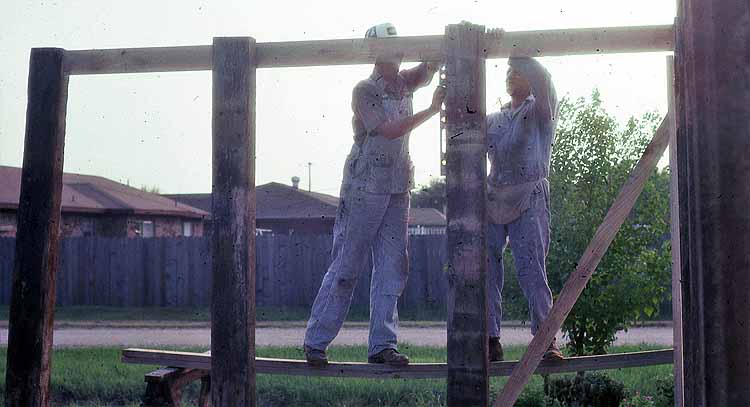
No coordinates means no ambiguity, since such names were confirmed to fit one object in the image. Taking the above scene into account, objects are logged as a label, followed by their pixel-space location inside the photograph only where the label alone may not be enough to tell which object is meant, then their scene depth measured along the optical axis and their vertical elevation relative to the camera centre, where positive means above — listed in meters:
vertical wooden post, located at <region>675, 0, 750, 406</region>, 3.77 +0.48
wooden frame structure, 4.13 +0.61
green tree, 8.88 +0.96
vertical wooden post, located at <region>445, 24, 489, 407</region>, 4.10 +0.45
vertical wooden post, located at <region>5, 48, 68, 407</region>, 4.54 +0.37
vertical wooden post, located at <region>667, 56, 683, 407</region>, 4.43 +0.41
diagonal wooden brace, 4.49 +0.26
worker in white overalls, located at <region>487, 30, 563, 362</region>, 5.40 +0.66
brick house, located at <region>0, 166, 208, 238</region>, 28.53 +3.38
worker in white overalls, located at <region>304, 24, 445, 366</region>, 5.35 +0.59
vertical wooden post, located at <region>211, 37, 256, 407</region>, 4.32 +0.38
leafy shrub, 8.52 -0.67
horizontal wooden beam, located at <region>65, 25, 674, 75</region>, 4.23 +1.26
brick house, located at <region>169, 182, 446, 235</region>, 36.28 +4.15
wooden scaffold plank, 5.14 -0.28
